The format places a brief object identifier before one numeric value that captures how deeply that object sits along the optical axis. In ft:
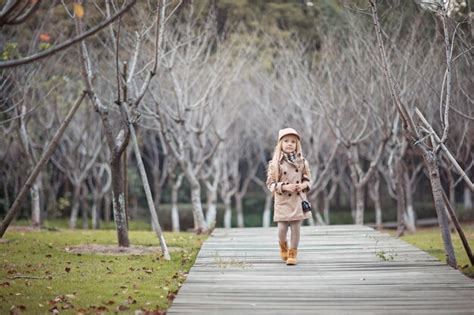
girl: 27.55
